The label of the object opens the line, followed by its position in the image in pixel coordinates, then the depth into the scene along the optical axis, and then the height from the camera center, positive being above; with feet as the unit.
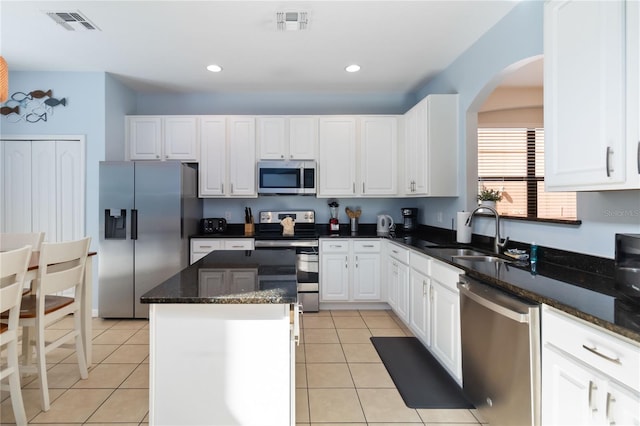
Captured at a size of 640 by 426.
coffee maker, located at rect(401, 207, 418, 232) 14.25 -0.27
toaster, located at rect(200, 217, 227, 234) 13.99 -0.51
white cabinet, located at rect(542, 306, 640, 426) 3.51 -1.90
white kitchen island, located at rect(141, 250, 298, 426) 5.03 -2.24
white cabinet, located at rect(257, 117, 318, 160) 13.83 +3.11
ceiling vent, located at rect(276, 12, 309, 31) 8.43 +4.92
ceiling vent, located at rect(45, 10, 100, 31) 8.60 +5.08
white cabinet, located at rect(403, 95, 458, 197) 11.09 +2.22
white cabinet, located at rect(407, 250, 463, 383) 7.34 -2.39
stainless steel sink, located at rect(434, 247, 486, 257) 8.87 -1.05
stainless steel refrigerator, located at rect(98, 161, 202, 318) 12.00 -0.60
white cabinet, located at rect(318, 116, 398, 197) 13.80 +2.36
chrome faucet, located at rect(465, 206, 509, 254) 8.32 -0.68
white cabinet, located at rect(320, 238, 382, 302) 13.10 -2.22
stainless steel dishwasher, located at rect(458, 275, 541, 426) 4.91 -2.33
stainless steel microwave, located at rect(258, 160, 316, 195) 13.60 +1.49
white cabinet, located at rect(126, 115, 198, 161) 13.71 +3.09
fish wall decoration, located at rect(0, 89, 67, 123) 12.25 +3.95
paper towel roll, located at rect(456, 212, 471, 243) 9.89 -0.48
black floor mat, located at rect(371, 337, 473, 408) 7.22 -3.97
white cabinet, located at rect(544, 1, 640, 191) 4.45 +1.73
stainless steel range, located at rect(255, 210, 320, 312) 12.93 -1.70
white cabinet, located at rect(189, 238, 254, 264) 12.80 -1.21
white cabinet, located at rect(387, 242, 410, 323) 10.73 -2.28
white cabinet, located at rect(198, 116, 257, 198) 13.74 +2.49
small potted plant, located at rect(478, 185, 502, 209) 9.22 +0.37
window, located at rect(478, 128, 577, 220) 14.97 +2.16
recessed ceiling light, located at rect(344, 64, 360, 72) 11.85 +5.16
